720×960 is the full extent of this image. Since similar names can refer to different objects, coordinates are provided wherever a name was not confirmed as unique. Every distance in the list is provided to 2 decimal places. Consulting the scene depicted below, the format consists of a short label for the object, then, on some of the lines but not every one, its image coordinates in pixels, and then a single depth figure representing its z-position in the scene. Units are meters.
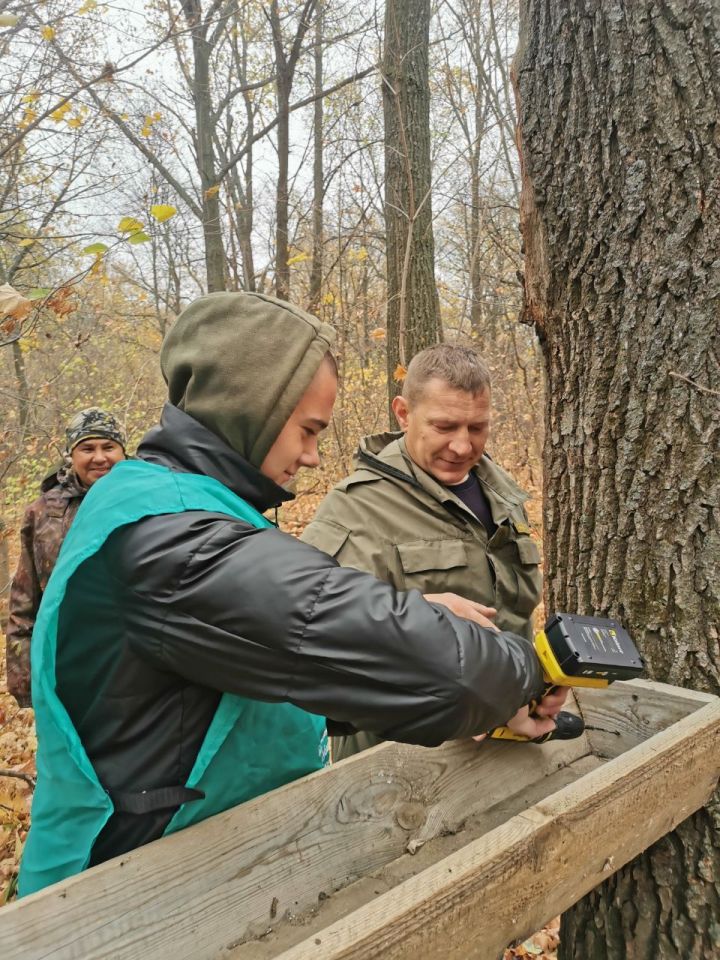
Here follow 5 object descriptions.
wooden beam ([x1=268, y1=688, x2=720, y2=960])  0.91
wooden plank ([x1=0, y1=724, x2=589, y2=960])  1.11
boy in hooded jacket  0.95
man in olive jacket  2.10
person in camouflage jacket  3.67
